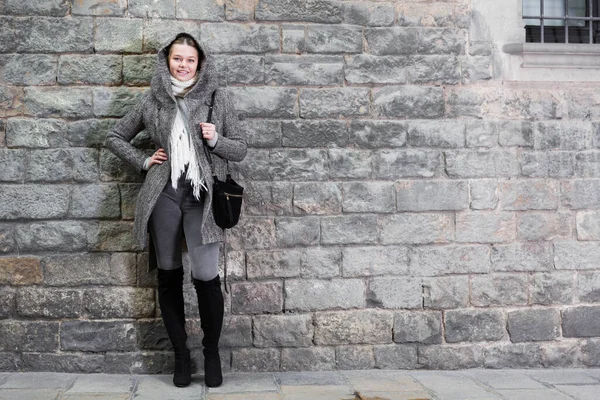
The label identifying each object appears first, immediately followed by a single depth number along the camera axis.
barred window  5.56
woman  4.38
